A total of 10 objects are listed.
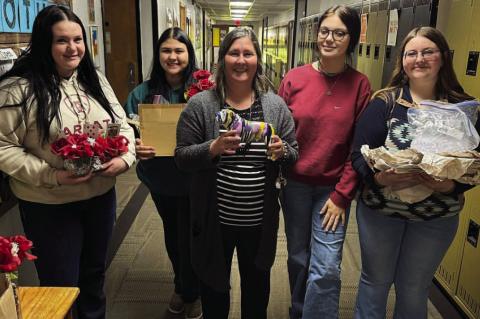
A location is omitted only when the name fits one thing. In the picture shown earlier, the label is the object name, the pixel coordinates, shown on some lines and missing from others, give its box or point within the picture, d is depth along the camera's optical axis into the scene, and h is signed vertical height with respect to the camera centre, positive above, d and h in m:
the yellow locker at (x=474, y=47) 2.08 +0.08
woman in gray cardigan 1.53 -0.40
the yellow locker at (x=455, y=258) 2.24 -1.13
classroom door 4.44 +0.09
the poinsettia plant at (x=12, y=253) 0.88 -0.43
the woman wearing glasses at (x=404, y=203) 1.51 -0.51
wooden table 1.11 -0.69
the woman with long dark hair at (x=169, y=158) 1.92 -0.41
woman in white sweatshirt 1.44 -0.29
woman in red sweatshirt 1.70 -0.38
